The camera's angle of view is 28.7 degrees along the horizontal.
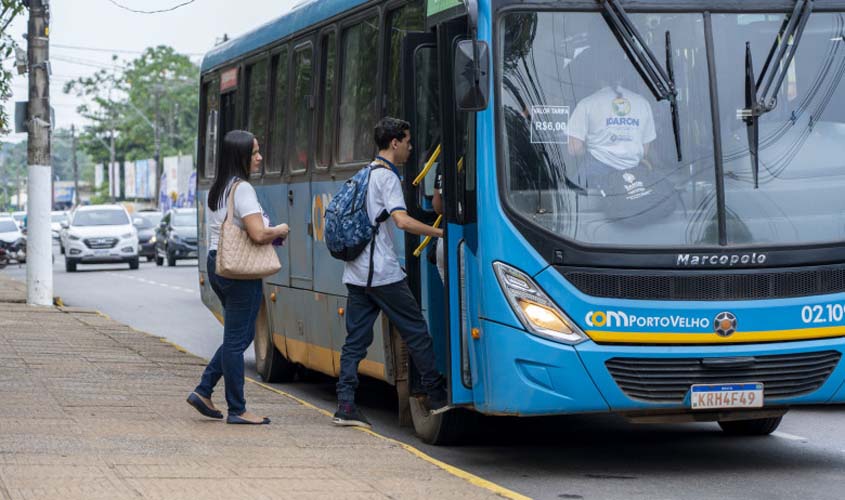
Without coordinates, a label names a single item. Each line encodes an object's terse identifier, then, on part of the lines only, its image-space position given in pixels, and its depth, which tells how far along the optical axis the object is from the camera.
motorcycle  48.66
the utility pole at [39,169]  23.48
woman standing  9.76
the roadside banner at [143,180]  116.06
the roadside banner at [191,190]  90.21
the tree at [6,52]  23.69
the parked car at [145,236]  51.52
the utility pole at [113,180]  107.70
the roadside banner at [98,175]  135.88
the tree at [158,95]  113.19
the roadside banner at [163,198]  101.87
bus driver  8.45
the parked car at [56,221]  79.42
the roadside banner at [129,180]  119.81
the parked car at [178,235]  45.34
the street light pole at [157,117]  103.76
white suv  42.66
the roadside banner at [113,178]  109.16
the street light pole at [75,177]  117.31
